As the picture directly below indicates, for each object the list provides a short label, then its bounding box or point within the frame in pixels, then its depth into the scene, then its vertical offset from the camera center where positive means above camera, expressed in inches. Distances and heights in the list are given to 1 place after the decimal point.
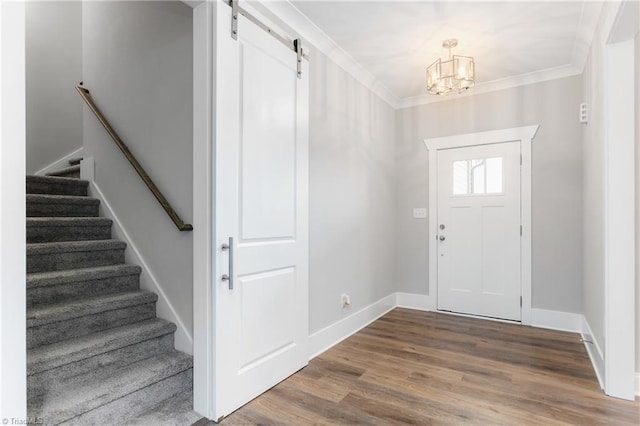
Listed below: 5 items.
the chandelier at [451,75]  112.0 +44.8
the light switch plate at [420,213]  171.2 -0.8
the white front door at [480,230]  150.6 -8.7
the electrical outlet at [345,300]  129.2 -33.3
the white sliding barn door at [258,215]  79.4 -0.9
